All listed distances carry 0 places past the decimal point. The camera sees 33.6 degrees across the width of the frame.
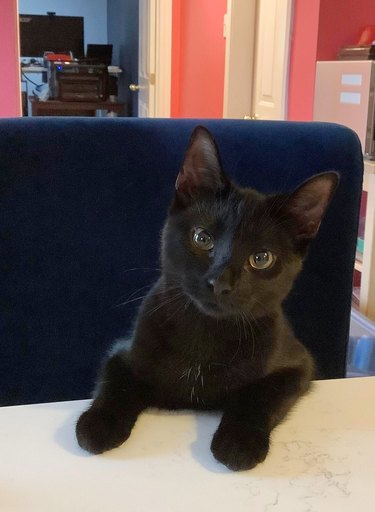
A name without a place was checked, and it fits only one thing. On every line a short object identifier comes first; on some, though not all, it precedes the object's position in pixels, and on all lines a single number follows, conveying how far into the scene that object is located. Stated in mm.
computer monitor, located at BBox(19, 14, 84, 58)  6754
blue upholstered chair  1087
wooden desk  5078
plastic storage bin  1659
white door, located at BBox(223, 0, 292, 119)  2941
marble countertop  591
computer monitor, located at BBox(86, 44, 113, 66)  6599
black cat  768
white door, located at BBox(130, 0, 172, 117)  3746
